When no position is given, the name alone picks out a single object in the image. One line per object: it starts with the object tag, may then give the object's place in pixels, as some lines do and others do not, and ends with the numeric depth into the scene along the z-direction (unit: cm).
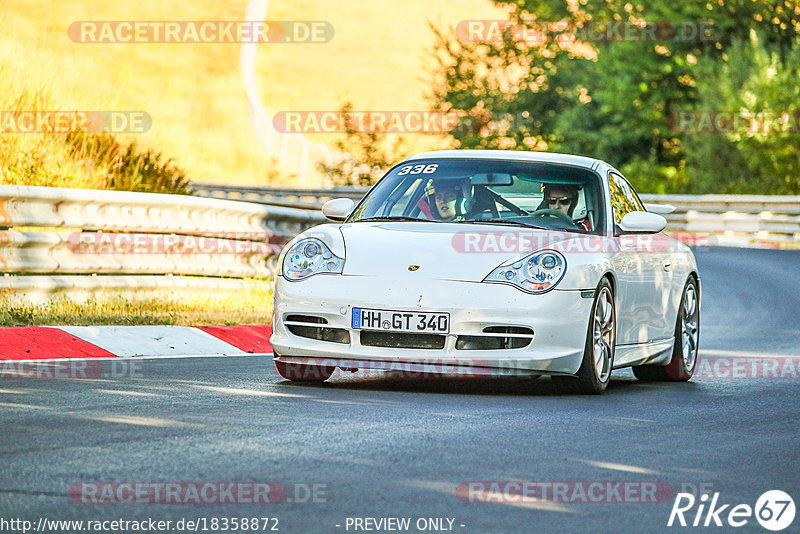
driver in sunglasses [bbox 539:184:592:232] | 1870
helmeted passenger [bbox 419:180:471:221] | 1841
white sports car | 1625
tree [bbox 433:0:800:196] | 7981
